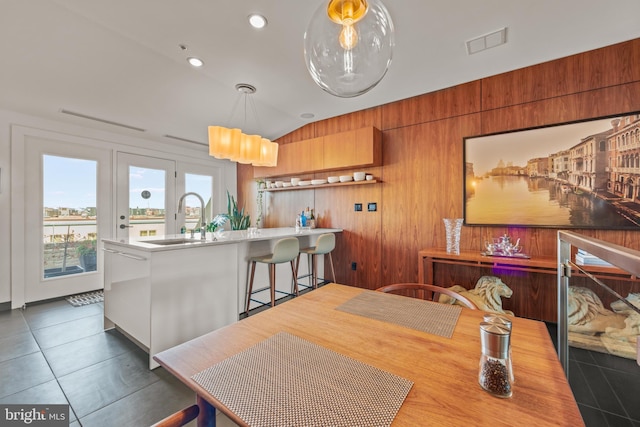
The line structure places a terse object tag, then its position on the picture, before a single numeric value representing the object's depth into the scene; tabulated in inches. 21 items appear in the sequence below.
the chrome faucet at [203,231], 97.5
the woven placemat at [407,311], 38.6
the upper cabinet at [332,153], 137.6
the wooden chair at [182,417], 25.1
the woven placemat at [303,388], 21.7
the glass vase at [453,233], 114.2
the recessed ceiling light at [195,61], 100.3
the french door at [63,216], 125.7
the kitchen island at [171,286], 75.4
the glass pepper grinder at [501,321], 24.6
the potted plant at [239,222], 158.4
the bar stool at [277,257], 102.6
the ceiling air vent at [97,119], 123.8
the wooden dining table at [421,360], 21.9
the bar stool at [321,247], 123.9
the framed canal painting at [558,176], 90.2
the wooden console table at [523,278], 92.0
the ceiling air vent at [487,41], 82.8
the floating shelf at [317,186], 143.0
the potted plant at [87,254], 141.4
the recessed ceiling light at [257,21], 78.3
